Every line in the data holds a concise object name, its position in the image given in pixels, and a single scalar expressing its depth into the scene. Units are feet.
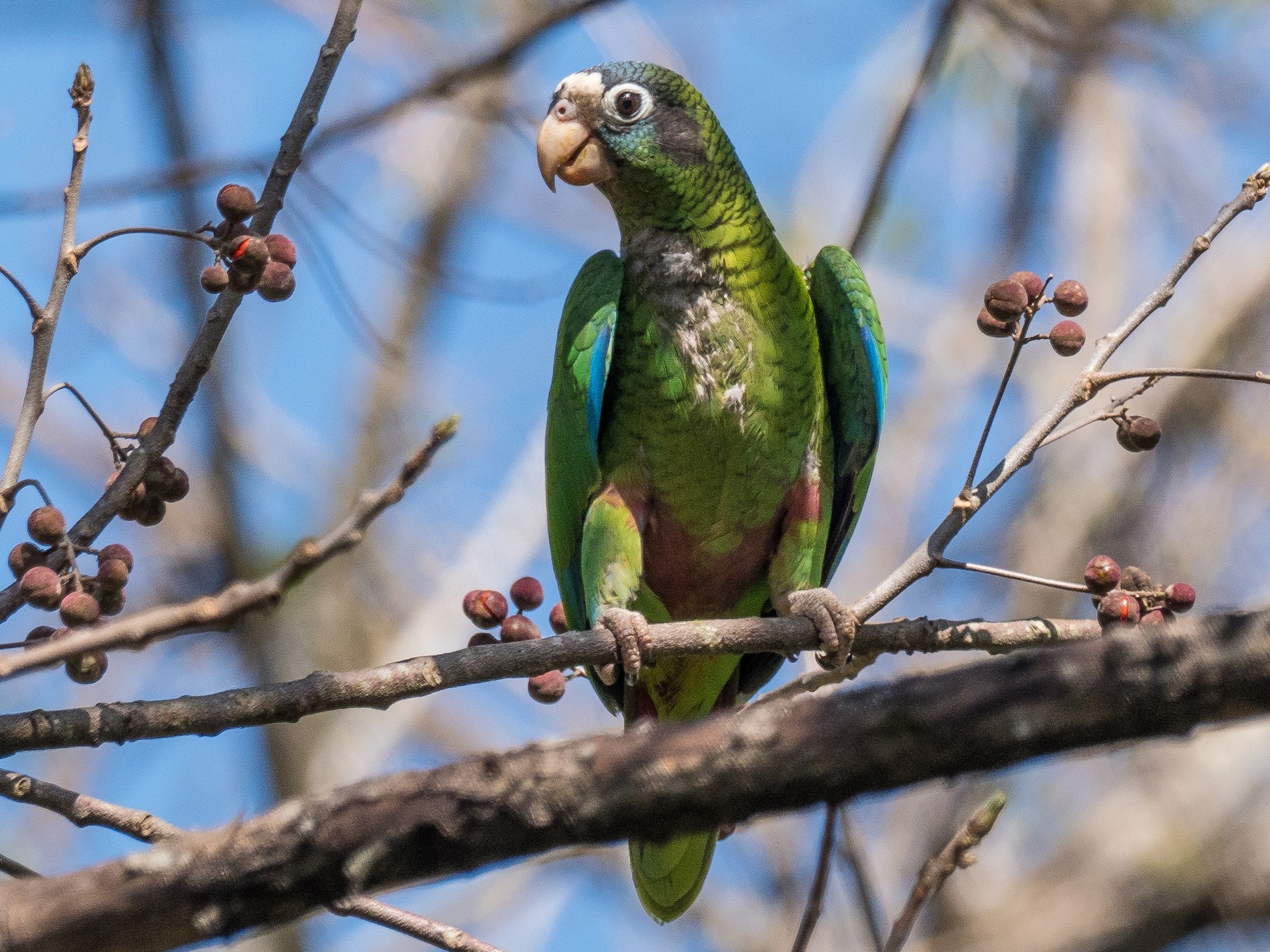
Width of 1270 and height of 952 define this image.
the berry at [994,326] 20.86
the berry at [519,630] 21.35
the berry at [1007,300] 20.53
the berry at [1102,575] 20.52
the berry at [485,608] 21.75
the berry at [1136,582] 20.49
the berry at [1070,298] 21.34
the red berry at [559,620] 25.93
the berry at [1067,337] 21.31
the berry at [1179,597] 20.39
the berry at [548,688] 22.36
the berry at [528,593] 22.22
